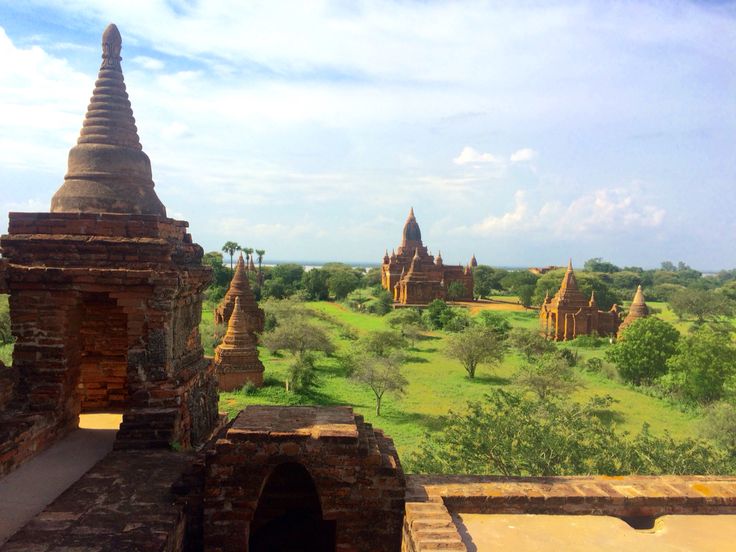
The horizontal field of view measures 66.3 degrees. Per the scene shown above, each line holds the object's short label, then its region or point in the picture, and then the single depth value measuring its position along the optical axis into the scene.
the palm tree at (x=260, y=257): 63.81
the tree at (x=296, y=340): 24.62
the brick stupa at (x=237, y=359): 19.41
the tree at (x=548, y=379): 19.08
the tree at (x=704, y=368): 19.66
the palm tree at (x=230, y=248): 60.03
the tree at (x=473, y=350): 23.69
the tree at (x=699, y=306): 47.34
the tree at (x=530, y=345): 27.89
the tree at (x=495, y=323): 32.36
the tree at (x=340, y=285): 58.00
